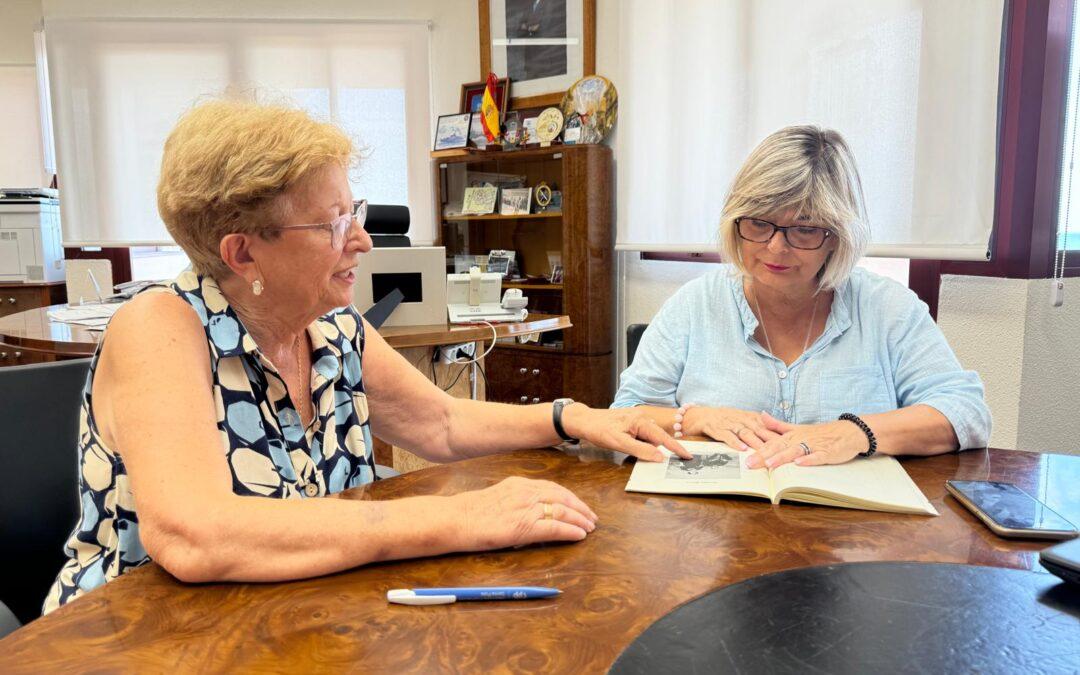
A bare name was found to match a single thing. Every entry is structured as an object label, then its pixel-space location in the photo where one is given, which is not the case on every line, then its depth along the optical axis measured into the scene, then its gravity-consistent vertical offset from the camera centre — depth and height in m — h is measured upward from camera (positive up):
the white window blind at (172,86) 4.89 +0.91
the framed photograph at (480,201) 4.39 +0.15
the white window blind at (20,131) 5.32 +0.69
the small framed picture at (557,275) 4.20 -0.26
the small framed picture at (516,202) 4.29 +0.14
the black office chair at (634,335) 2.48 -0.35
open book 1.01 -0.36
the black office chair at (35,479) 1.22 -0.40
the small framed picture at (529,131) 4.34 +0.54
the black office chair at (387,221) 3.27 +0.03
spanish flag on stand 4.39 +0.63
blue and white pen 0.74 -0.35
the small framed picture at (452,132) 4.57 +0.57
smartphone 0.91 -0.35
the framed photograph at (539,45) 4.26 +1.04
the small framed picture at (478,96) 4.46 +0.77
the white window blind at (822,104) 2.47 +0.47
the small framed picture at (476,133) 4.53 +0.55
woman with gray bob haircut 1.51 -0.21
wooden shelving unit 4.02 -0.13
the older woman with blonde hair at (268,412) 0.84 -0.26
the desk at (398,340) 2.31 -0.35
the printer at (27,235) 4.66 -0.02
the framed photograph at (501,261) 4.39 -0.19
